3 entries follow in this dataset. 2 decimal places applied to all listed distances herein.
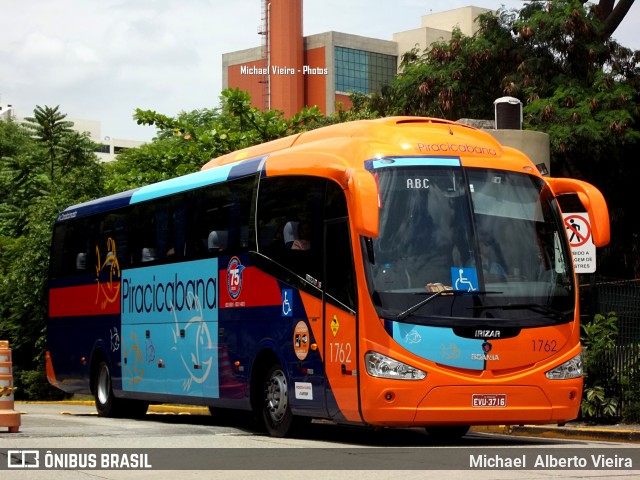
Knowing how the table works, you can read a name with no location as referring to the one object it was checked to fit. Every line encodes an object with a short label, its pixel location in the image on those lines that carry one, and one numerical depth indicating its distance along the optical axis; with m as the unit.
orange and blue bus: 13.62
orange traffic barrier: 15.88
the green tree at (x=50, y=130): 60.03
